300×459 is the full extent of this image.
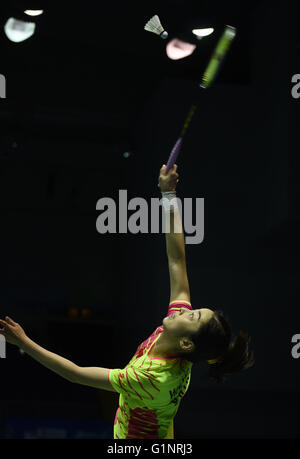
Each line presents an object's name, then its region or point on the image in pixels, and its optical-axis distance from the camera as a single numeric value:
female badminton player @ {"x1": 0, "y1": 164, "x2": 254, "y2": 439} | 6.09
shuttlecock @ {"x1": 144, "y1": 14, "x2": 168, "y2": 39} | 7.77
